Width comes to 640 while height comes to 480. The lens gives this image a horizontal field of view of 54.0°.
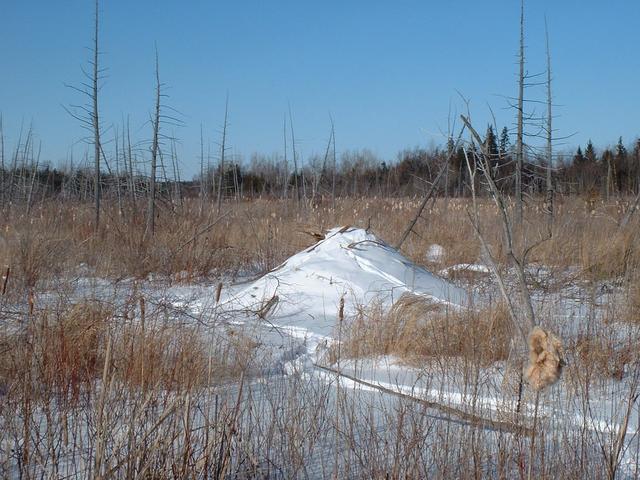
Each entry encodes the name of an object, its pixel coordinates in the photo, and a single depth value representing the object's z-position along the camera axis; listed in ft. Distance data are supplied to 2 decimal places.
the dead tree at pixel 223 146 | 47.96
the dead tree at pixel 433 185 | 21.03
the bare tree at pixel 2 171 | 43.42
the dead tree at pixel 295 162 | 46.34
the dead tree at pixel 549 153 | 30.91
